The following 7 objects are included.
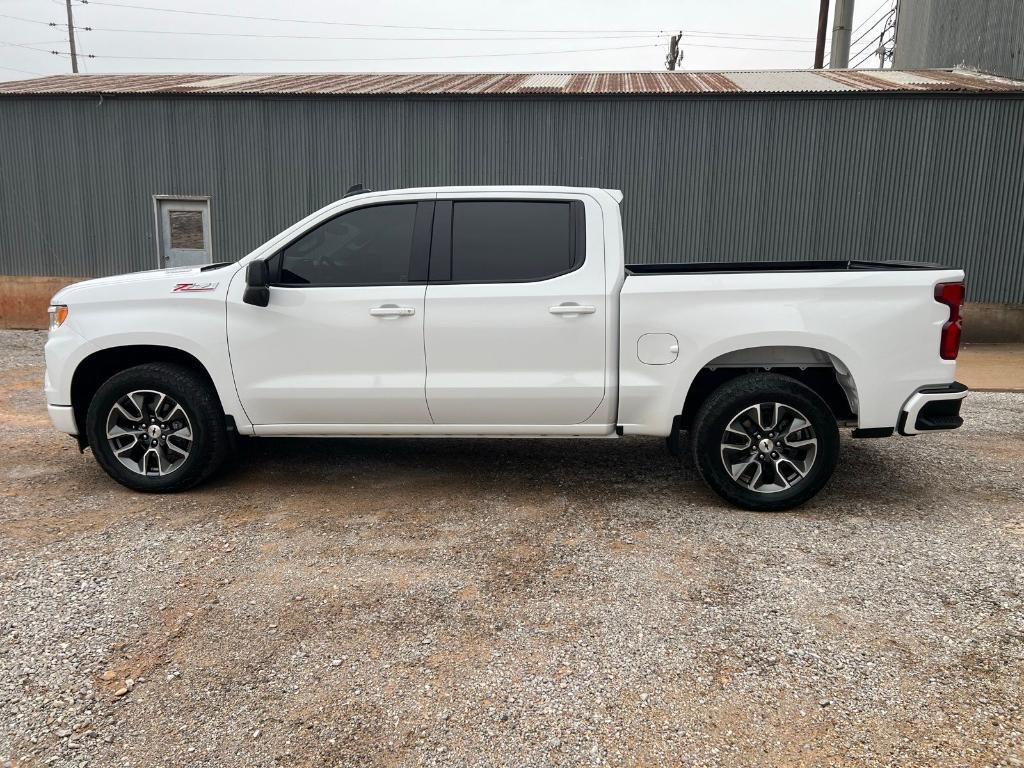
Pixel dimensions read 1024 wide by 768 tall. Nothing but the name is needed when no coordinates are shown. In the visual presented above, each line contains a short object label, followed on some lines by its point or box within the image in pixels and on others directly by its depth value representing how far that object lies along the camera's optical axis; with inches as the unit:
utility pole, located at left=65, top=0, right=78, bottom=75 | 1670.8
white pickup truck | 175.2
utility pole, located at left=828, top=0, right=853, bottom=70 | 862.5
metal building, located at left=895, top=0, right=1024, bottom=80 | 520.1
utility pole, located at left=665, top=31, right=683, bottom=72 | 1595.7
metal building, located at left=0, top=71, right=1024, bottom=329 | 461.1
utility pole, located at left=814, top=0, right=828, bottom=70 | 885.2
